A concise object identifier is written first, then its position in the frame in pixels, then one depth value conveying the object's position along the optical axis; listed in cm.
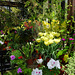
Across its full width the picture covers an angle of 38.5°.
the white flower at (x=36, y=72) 159
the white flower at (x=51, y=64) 158
